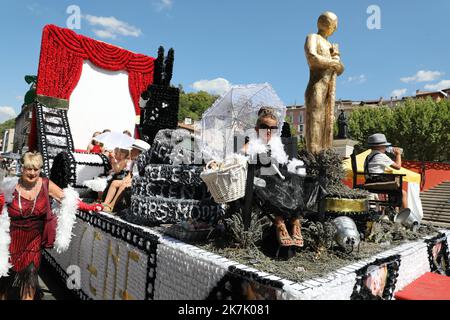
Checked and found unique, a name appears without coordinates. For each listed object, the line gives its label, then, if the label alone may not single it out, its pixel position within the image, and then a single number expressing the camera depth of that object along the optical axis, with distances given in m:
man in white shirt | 4.57
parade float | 2.01
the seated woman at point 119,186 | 4.35
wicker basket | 2.28
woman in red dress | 2.77
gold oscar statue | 5.48
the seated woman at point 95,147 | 7.38
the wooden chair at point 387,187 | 4.34
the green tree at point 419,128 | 25.55
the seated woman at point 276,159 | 2.32
